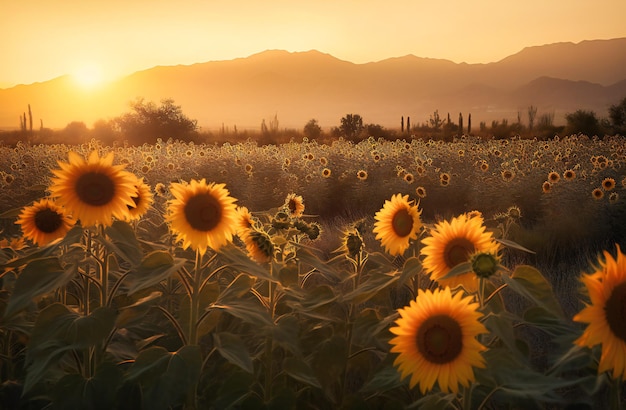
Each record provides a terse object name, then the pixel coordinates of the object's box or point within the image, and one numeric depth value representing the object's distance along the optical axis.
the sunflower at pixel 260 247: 2.63
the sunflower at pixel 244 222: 2.88
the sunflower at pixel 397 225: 3.00
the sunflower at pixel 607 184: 9.09
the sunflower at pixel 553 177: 9.70
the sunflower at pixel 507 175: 10.12
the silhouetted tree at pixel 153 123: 40.84
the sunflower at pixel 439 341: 1.98
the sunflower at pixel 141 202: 3.09
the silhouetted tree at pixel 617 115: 32.37
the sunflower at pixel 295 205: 4.02
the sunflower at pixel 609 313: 1.78
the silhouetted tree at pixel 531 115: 36.34
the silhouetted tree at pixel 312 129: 39.41
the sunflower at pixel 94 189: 2.46
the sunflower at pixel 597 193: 8.64
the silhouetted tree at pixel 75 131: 43.12
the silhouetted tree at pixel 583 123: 29.78
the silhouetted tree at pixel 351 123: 41.34
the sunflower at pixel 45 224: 3.02
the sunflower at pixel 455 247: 2.45
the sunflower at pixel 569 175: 9.80
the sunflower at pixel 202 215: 2.47
